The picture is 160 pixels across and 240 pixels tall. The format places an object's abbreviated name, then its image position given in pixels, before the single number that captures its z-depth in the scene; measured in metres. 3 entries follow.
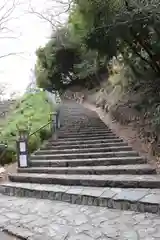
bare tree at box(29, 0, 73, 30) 7.50
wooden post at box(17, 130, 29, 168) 6.91
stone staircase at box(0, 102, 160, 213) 4.71
